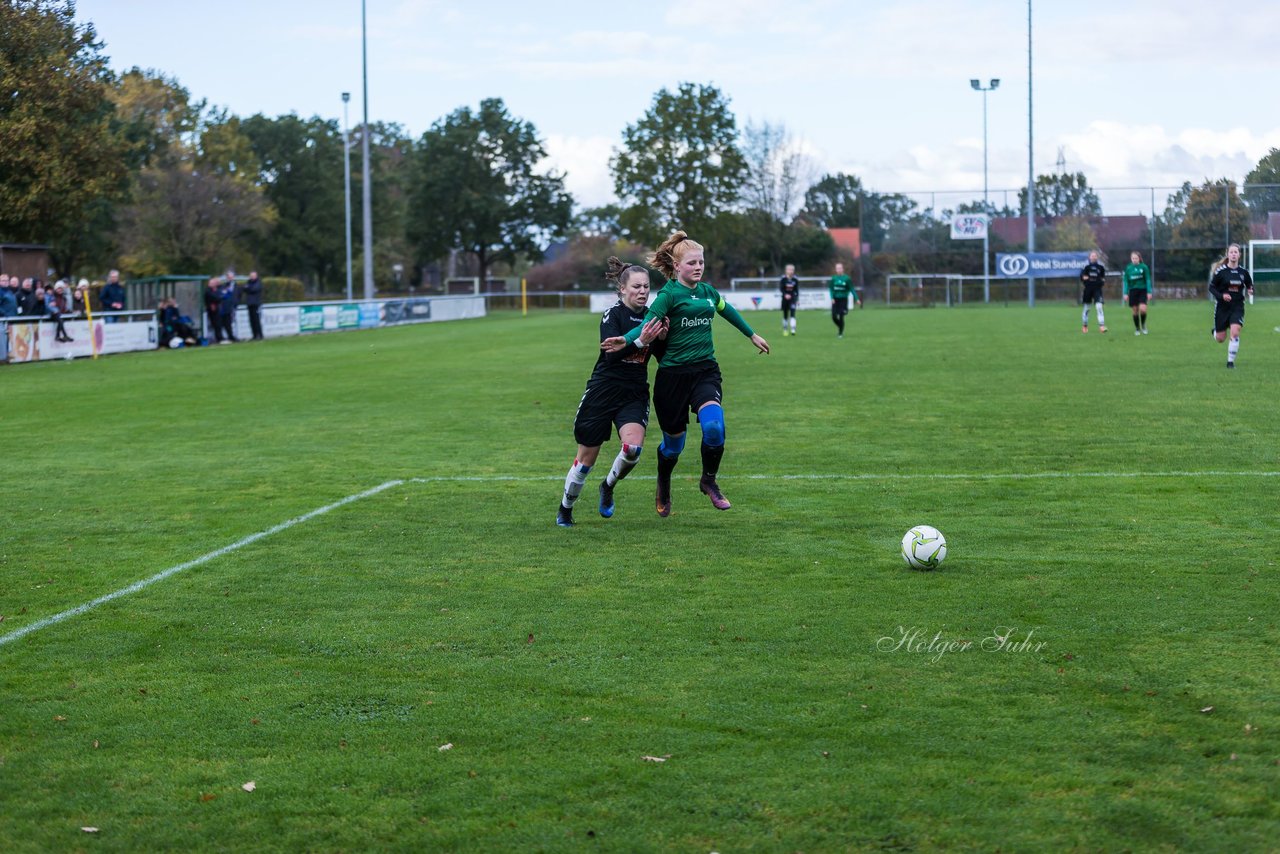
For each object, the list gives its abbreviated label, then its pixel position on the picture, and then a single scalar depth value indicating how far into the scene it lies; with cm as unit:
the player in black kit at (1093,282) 3347
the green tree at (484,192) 9650
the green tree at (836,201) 11638
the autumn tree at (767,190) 8725
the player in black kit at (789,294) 3588
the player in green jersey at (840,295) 3412
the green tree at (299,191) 8644
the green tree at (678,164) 8781
